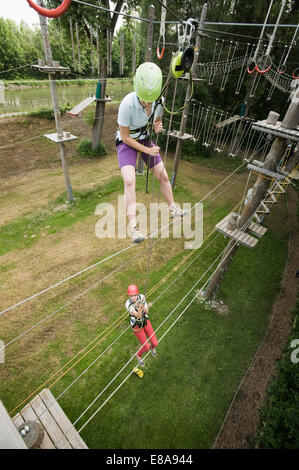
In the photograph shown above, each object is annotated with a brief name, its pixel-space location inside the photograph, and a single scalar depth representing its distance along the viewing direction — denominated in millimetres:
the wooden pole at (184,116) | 6512
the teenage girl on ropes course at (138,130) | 2105
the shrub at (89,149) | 11836
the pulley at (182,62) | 2189
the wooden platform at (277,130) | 2975
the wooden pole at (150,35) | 6748
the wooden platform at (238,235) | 3971
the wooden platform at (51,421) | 2738
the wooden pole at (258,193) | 3078
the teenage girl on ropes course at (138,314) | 3271
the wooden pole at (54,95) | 5676
